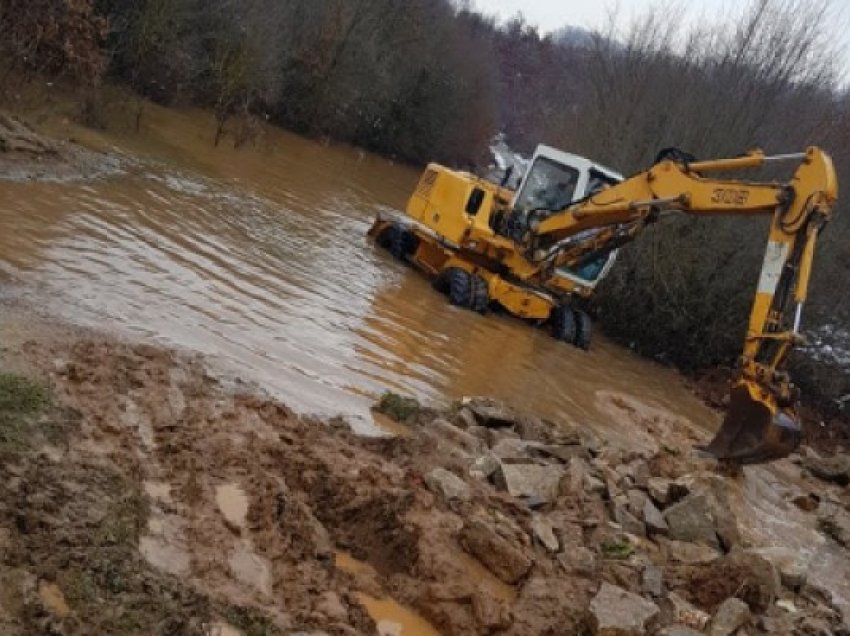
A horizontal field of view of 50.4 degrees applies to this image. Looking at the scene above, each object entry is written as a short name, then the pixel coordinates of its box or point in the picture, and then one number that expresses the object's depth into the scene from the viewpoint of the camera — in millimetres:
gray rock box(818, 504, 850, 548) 9820
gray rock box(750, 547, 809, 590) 6605
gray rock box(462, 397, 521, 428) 8648
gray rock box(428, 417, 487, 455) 7551
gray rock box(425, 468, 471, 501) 5957
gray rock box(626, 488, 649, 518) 7148
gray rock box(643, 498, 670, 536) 6862
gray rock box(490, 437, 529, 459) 7546
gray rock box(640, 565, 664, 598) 5539
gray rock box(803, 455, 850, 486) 12641
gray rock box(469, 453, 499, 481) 6809
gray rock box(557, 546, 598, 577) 5527
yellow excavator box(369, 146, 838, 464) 8539
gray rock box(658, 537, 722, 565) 6414
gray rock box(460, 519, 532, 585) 5250
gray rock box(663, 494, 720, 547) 6859
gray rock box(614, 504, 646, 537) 6816
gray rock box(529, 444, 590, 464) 7945
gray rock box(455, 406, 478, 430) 8328
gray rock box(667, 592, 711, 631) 5316
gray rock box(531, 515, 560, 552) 5766
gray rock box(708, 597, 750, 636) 5176
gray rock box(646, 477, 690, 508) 7512
